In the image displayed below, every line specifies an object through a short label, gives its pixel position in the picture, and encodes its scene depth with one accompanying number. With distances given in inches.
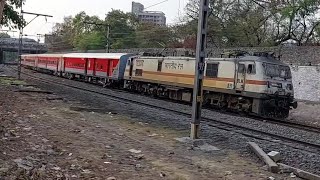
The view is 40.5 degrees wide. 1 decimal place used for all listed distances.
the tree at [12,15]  1016.9
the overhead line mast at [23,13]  1093.8
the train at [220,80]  766.5
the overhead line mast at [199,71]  444.1
